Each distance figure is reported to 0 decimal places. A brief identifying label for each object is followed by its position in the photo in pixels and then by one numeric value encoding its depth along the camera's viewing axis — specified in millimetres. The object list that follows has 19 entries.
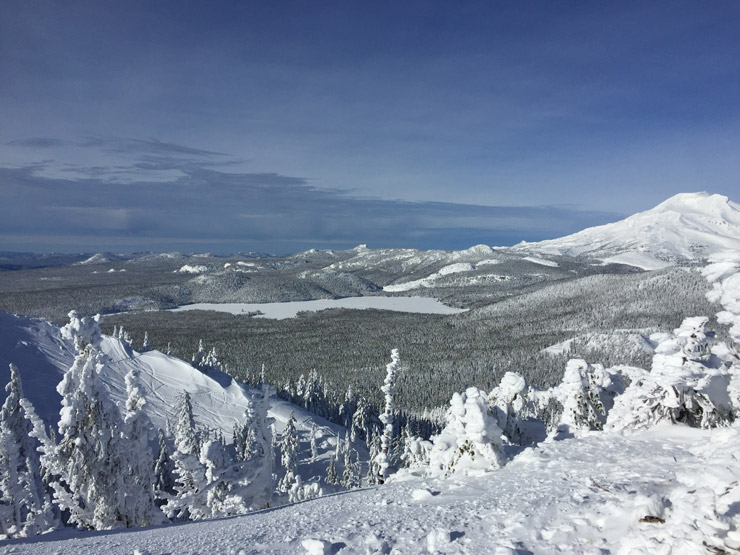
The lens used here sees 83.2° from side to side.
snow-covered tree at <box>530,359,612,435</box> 22922
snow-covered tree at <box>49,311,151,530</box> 18922
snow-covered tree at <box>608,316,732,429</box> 15727
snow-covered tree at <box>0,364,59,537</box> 22678
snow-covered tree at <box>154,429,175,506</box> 45097
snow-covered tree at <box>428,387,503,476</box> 16797
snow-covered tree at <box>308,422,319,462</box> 68188
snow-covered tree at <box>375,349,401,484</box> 27109
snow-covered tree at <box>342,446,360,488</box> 50625
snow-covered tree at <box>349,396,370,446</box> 80875
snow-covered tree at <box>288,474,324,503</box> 37794
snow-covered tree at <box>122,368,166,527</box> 20516
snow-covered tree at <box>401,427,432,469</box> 24134
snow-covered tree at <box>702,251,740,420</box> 11695
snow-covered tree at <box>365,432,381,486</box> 50703
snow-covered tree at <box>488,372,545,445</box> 22223
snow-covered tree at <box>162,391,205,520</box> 21323
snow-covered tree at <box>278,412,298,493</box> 54906
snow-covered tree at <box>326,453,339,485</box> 53975
